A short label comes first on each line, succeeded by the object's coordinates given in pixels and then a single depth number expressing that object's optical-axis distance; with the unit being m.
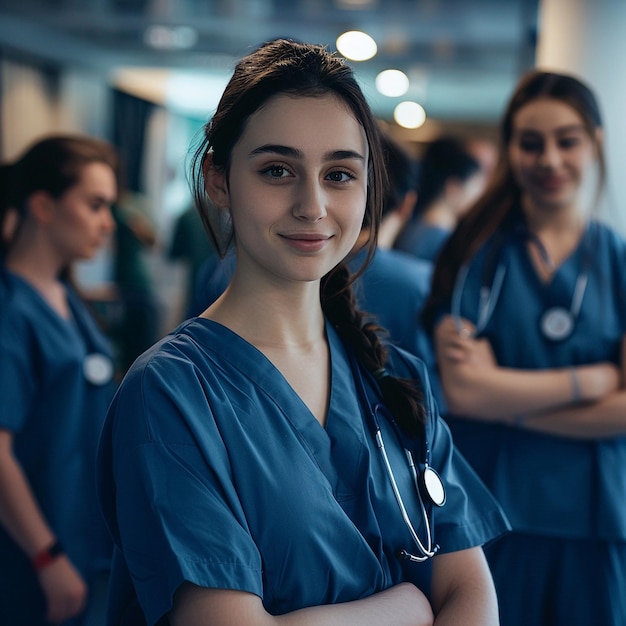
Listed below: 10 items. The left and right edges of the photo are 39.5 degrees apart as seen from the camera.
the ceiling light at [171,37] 6.22
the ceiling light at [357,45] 5.90
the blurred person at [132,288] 5.34
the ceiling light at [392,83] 7.26
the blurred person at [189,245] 4.72
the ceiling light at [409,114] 9.08
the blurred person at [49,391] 1.91
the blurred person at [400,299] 1.94
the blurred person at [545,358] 1.61
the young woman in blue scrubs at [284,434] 0.89
